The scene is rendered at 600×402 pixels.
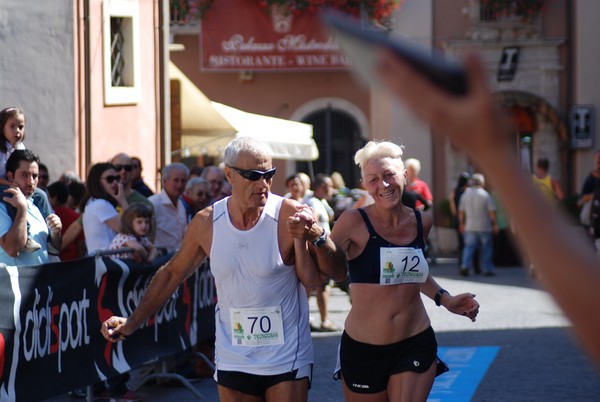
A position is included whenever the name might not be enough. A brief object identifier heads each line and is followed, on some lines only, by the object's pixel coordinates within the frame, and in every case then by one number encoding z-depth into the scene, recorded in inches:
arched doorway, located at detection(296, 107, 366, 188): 1318.9
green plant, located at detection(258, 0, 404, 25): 1173.7
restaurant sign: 1214.3
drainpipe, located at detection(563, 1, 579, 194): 1141.1
